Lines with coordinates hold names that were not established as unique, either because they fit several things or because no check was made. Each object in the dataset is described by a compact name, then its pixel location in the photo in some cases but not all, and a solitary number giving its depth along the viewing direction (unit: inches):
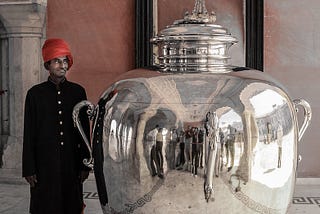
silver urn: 56.9
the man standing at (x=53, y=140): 81.0
